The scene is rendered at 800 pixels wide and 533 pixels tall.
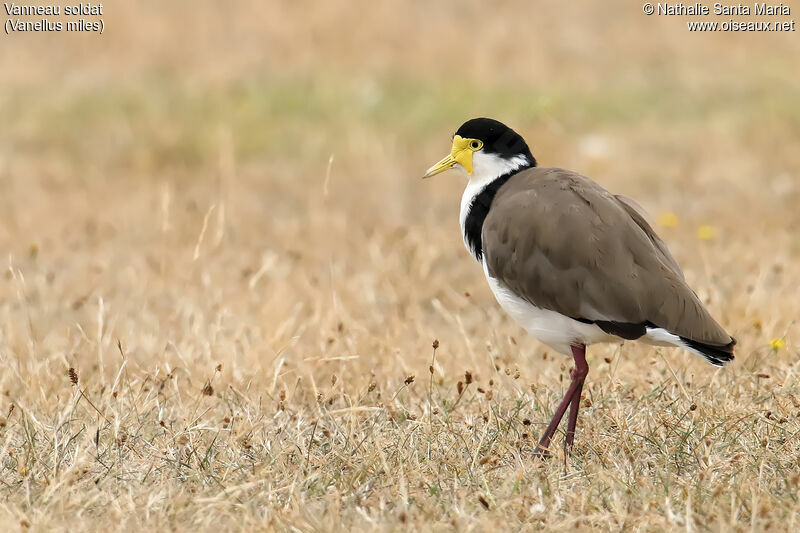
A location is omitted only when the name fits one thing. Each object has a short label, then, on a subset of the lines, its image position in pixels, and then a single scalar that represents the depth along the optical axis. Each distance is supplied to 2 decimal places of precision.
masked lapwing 7.29
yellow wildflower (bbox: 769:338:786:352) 9.35
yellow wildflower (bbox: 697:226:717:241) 13.87
